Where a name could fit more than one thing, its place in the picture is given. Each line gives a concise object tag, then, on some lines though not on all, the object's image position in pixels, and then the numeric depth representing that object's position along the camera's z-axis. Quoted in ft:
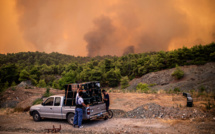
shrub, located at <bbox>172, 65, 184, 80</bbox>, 194.43
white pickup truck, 31.01
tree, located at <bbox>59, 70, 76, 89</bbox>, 216.88
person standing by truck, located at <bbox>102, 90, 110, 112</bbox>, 35.54
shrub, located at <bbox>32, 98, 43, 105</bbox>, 61.31
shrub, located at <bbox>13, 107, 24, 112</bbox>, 53.04
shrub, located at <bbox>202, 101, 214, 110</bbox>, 37.64
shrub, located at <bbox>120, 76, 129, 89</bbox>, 208.95
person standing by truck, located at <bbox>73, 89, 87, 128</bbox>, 29.46
